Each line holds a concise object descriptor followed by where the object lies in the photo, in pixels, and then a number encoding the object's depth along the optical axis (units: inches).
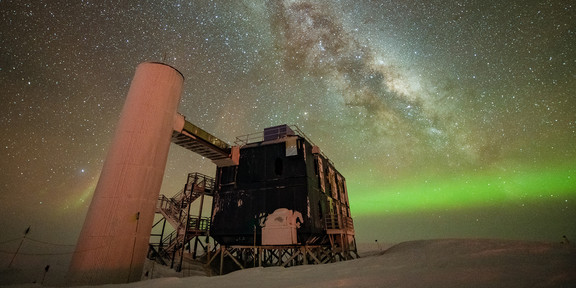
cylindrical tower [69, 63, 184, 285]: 342.0
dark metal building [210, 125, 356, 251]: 650.8
